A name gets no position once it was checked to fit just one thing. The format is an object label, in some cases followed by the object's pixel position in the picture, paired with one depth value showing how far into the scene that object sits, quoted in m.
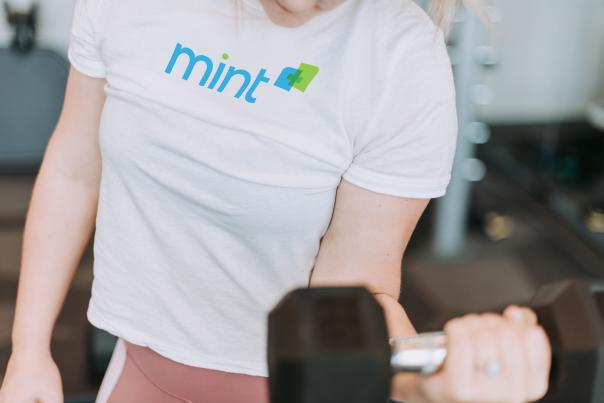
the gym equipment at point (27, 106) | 4.39
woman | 1.45
